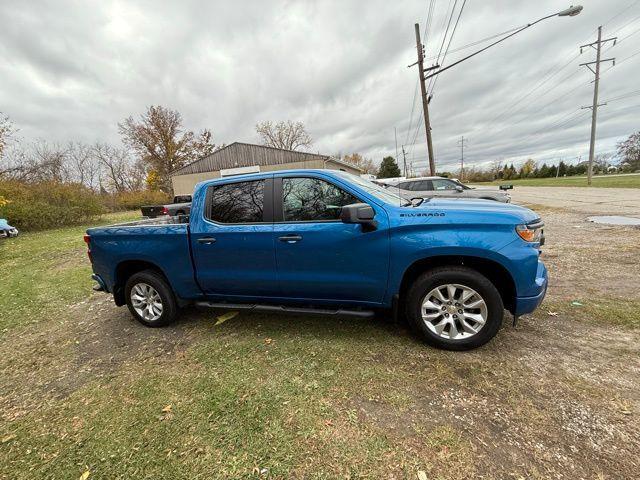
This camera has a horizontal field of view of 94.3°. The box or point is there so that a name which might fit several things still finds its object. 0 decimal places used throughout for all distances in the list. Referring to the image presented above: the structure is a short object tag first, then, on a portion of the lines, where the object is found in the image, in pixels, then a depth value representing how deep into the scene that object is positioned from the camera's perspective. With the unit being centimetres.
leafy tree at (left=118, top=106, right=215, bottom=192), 4012
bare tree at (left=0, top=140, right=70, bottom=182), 2094
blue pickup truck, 268
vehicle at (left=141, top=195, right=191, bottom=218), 962
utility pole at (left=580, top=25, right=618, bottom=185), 2664
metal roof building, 2617
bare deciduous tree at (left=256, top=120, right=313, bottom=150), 5394
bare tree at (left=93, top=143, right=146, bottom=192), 4494
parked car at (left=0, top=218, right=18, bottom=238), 1432
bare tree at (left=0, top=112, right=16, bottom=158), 1485
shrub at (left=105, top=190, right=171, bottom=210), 3014
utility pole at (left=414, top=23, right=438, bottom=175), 1299
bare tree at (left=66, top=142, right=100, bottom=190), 4066
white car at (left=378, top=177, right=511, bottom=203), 977
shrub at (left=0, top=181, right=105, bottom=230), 1641
